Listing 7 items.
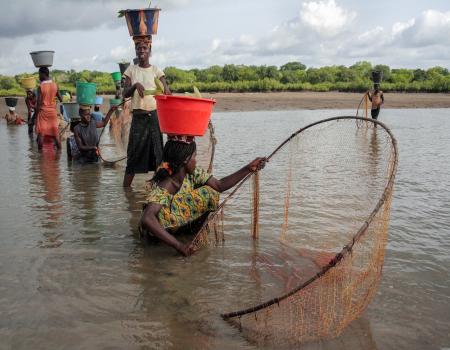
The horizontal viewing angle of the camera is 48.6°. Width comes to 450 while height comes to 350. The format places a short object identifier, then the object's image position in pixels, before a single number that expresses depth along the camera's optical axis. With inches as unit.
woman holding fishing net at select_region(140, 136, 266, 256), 138.6
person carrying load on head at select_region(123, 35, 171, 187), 206.1
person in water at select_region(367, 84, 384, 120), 573.9
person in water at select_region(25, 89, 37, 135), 525.3
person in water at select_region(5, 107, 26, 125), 655.0
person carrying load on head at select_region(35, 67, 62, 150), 343.3
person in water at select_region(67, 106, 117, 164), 304.7
